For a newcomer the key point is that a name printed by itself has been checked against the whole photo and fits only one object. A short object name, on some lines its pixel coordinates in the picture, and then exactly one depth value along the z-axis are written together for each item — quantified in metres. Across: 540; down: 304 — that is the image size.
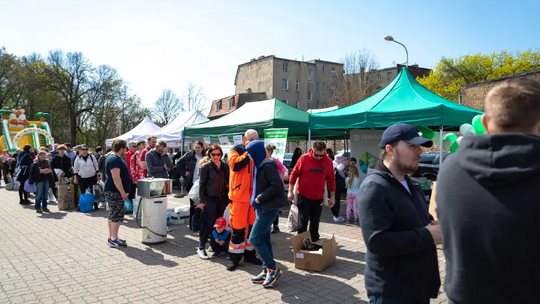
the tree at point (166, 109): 53.69
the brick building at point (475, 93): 24.34
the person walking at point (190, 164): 8.52
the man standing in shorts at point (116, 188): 5.96
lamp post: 18.47
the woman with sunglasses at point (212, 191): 5.50
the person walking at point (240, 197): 4.71
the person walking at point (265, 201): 4.23
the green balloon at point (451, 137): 7.48
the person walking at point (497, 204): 1.16
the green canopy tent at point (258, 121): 9.91
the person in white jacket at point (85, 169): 9.49
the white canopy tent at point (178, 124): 15.14
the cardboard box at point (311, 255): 4.87
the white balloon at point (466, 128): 6.46
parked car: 11.36
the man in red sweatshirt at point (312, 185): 5.52
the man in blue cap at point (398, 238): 1.81
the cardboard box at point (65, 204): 9.94
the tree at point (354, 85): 30.38
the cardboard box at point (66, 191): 9.87
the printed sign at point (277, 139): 8.84
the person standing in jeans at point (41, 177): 9.27
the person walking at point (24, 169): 10.60
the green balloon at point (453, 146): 7.52
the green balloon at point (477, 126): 5.71
